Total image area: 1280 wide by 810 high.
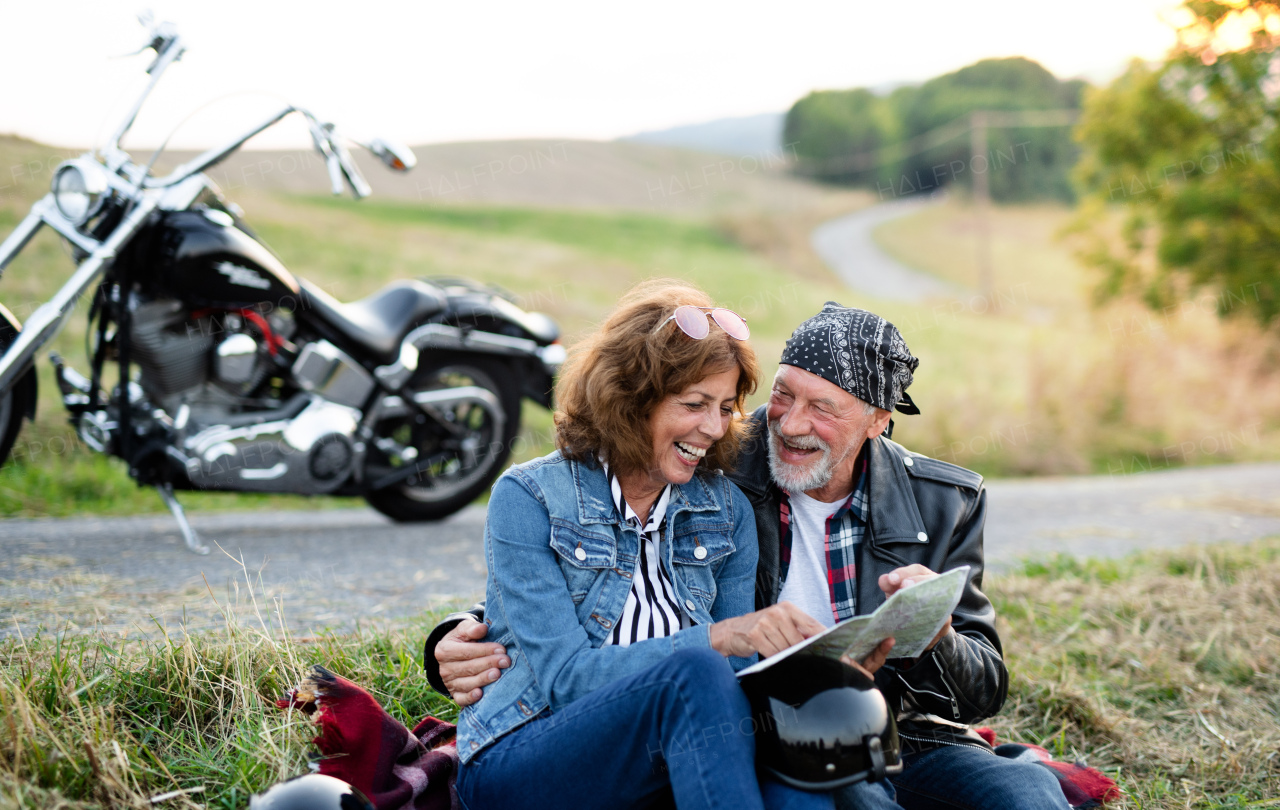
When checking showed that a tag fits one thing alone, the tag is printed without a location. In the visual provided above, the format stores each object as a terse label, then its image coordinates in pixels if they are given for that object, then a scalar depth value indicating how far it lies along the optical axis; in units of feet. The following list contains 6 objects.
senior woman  6.20
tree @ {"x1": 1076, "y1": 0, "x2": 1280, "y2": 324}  24.38
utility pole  76.43
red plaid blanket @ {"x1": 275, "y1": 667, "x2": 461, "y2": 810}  7.06
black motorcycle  13.09
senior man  7.72
